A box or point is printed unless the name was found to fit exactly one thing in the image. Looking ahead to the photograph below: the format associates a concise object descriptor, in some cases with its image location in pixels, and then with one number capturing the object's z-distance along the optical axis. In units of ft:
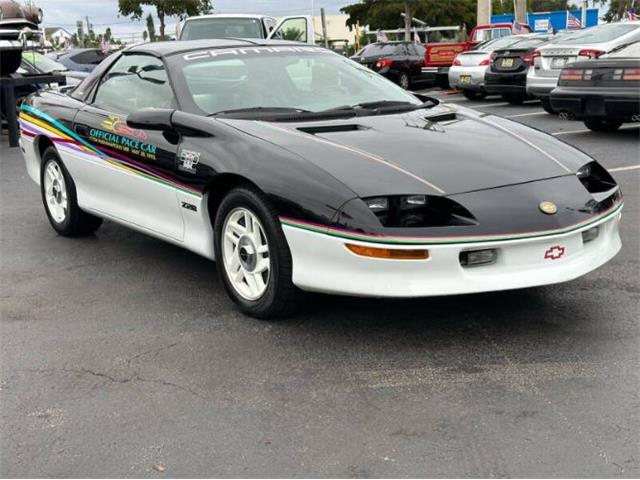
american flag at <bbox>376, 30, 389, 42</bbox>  85.24
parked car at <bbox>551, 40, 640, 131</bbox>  31.45
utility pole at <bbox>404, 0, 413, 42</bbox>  149.66
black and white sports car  11.52
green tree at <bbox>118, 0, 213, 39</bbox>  126.52
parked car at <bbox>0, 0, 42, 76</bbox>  38.60
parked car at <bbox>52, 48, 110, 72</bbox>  66.85
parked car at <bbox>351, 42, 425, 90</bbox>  68.90
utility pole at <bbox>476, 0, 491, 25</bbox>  90.76
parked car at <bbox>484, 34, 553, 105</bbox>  47.60
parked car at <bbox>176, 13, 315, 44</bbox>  47.09
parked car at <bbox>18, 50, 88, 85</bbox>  46.40
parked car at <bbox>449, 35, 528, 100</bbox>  52.75
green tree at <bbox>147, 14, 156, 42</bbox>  166.98
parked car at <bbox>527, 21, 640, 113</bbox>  40.55
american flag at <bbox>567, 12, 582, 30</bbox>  103.65
